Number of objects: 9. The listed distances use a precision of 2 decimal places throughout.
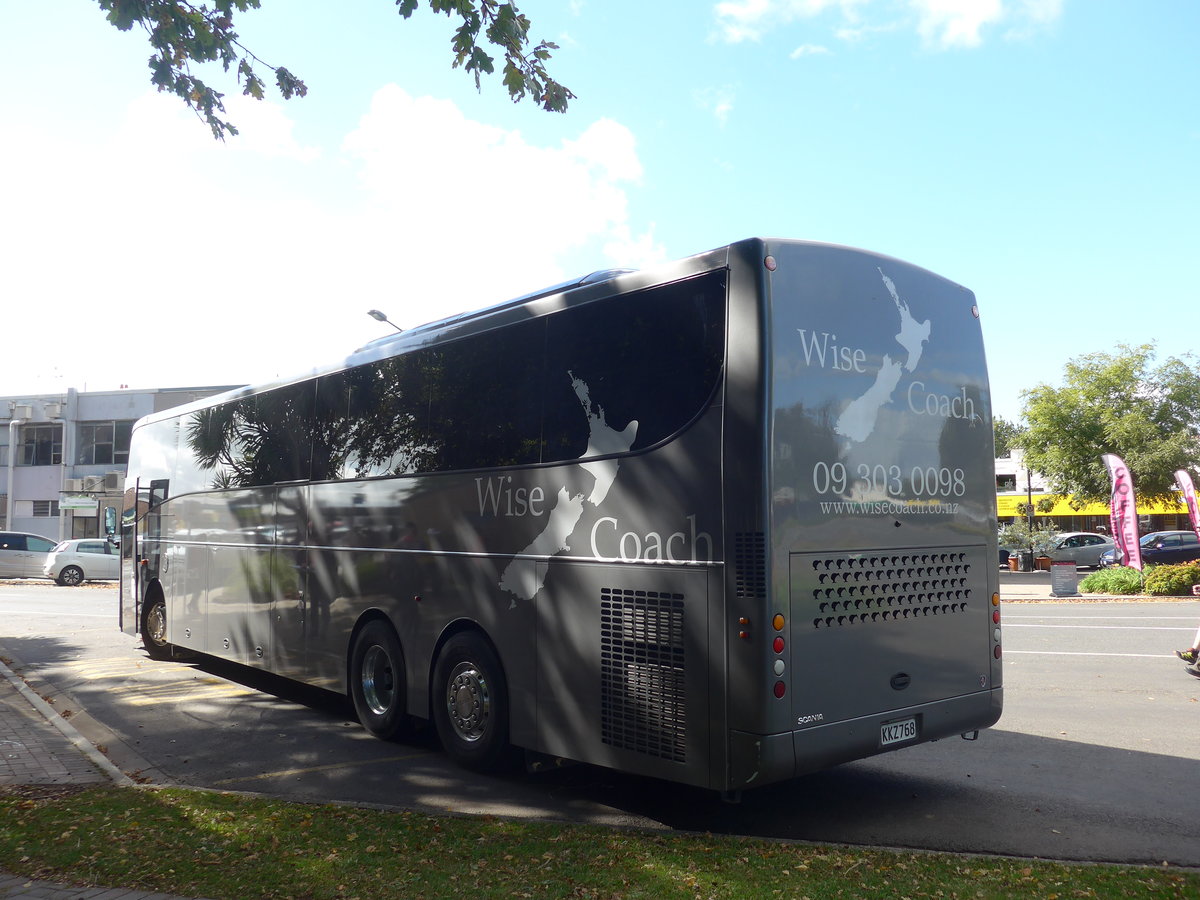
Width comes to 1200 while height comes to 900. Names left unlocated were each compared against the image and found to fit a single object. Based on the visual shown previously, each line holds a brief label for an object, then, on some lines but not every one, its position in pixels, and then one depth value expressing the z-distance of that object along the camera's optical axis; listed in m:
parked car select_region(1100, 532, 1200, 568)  37.12
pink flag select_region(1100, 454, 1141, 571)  24.69
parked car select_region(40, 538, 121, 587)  34.84
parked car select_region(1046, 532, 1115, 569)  42.28
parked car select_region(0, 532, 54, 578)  36.59
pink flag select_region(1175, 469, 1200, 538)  20.28
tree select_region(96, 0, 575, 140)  7.68
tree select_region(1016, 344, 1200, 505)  48.53
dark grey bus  5.68
